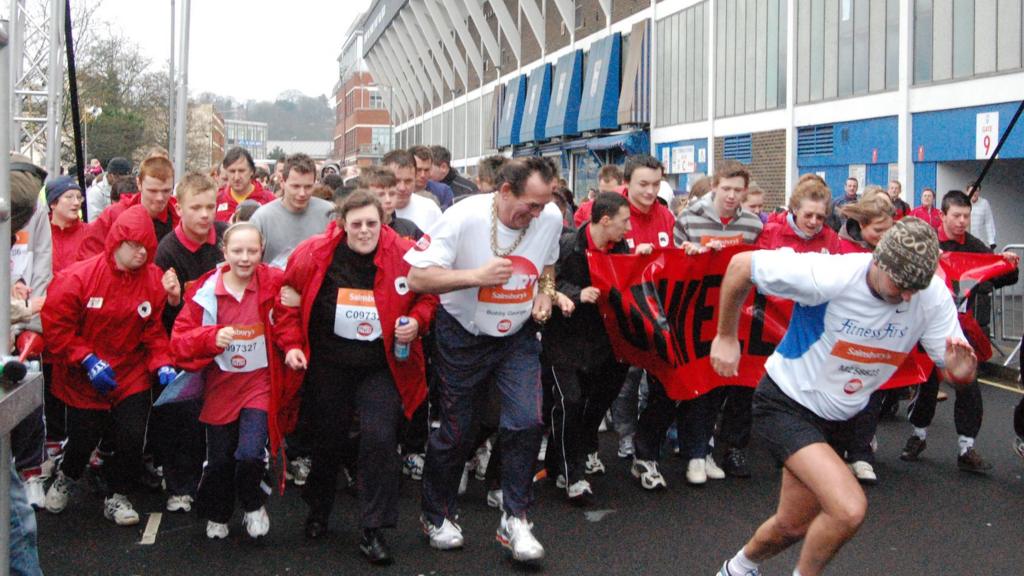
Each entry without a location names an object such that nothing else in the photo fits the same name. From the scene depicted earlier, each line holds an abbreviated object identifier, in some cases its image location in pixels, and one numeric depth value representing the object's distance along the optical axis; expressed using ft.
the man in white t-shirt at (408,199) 27.63
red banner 24.02
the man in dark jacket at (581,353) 23.11
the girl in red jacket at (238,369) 20.61
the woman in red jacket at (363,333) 19.74
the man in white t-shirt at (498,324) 19.16
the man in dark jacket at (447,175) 36.40
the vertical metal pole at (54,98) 51.30
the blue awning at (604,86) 123.75
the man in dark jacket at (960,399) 26.22
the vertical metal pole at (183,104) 65.21
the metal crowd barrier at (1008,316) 47.60
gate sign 67.41
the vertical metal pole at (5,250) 9.43
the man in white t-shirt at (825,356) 15.25
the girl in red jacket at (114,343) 21.66
